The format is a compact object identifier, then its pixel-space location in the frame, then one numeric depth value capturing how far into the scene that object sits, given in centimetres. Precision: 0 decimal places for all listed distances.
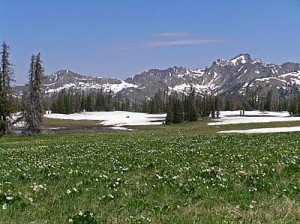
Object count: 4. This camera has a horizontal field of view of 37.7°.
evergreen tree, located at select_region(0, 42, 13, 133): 7791
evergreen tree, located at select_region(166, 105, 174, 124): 13180
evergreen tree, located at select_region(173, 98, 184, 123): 13400
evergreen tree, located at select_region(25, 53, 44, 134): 8306
